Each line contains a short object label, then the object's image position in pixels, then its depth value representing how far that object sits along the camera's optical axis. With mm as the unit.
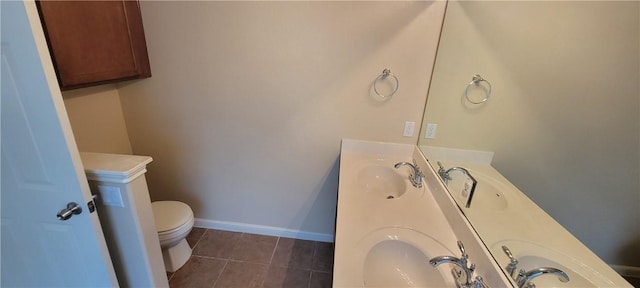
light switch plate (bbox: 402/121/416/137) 1729
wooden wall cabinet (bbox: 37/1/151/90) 1142
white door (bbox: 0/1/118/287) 816
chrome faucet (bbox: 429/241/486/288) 808
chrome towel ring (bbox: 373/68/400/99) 1611
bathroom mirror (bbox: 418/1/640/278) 617
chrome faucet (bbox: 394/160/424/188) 1476
